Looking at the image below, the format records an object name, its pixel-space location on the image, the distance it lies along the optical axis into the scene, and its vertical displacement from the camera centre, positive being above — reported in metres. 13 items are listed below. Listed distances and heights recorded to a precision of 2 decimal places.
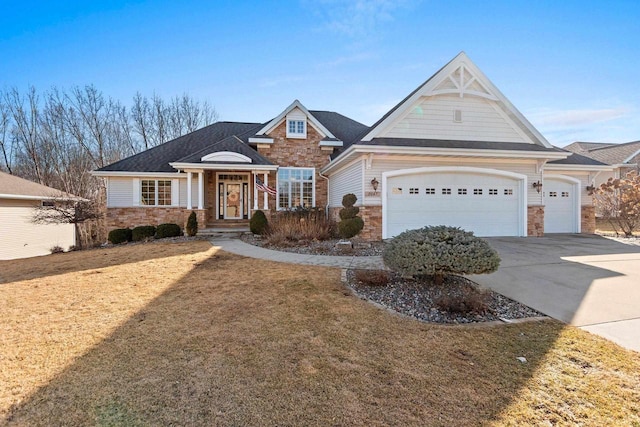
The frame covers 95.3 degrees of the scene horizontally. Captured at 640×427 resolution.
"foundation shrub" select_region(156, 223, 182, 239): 13.02 -0.99
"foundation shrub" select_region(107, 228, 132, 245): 12.62 -1.17
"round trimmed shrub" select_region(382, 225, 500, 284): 4.89 -0.83
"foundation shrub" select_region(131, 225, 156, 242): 12.89 -1.07
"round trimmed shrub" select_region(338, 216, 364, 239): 10.49 -0.70
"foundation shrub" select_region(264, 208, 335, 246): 10.63 -0.81
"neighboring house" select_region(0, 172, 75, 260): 14.51 -0.72
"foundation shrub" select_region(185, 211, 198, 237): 12.92 -0.73
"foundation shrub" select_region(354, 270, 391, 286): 5.45 -1.33
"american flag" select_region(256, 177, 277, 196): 13.76 +1.00
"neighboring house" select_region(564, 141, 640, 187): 21.09 +4.26
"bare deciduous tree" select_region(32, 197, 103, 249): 13.16 -0.13
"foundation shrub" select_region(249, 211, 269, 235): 12.67 -0.69
